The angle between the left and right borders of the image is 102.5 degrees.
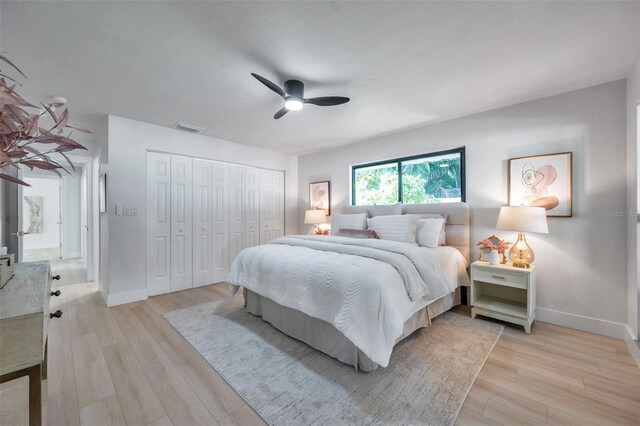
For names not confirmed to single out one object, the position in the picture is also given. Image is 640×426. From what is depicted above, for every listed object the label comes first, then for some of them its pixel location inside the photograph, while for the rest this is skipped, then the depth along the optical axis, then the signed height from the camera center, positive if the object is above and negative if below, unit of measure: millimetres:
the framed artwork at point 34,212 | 6828 +55
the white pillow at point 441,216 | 3233 -76
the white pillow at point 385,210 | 3737 +36
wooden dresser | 772 -400
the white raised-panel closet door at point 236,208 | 4500 +82
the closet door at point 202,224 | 4051 -169
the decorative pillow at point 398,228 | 3143 -194
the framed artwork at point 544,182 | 2635 +317
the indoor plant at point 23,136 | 771 +247
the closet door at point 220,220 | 4277 -115
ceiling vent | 3632 +1250
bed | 1767 -632
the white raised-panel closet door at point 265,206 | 4969 +138
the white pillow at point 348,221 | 3765 -134
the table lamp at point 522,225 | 2463 -127
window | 3529 +506
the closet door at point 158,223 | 3602 -137
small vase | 2756 -491
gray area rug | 1538 -1181
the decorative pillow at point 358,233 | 3330 -273
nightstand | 2504 -913
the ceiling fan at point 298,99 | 2340 +1045
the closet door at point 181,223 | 3834 -149
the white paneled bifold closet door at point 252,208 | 4738 +96
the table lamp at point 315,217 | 4754 -79
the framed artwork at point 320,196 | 4957 +332
